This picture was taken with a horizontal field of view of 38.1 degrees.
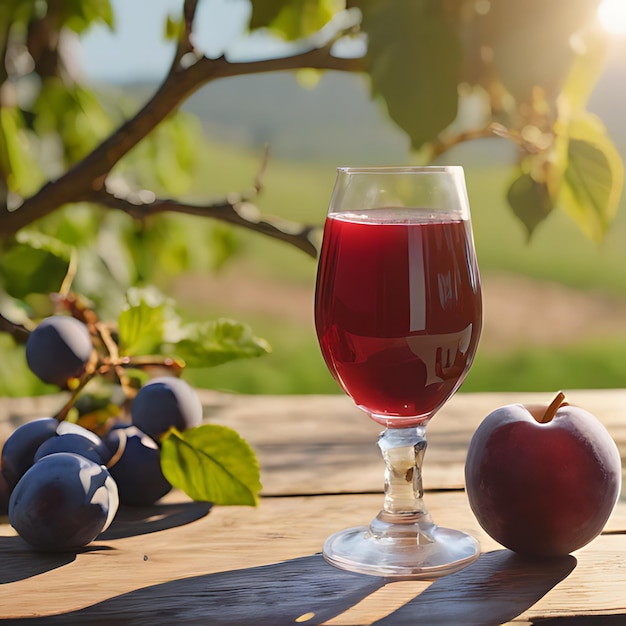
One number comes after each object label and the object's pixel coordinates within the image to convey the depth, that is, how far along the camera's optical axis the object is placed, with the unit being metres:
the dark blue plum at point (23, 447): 1.07
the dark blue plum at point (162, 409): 1.10
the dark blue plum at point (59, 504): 0.93
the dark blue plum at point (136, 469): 1.10
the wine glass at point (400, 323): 0.93
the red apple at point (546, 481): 0.90
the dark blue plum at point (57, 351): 1.15
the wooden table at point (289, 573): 0.80
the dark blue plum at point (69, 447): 1.03
